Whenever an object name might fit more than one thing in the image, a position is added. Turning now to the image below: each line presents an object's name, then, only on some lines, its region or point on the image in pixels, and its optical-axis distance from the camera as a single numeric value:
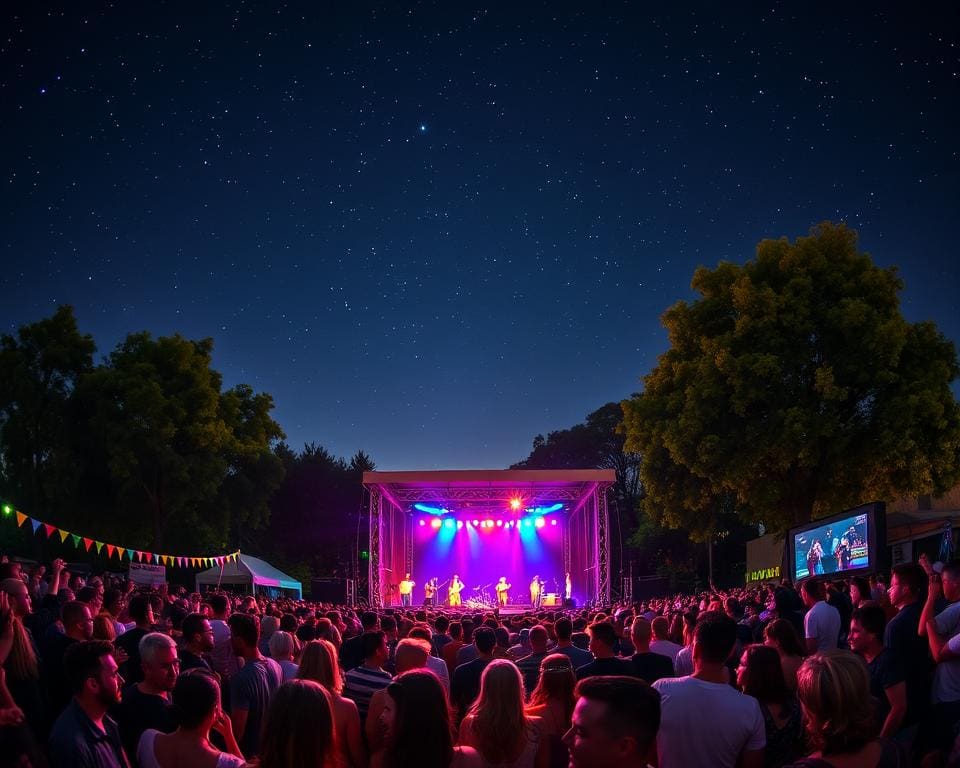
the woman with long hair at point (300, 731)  3.15
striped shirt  5.86
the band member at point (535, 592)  35.94
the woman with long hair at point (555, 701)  5.03
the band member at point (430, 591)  37.75
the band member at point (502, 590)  36.56
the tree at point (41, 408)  33.00
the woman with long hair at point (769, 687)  4.69
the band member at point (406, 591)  35.06
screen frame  15.04
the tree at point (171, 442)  33.53
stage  35.38
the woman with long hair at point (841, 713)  3.29
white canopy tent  33.88
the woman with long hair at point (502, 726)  4.09
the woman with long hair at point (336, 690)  4.83
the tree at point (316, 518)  53.44
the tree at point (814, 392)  23.03
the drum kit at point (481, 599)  36.09
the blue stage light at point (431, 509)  39.13
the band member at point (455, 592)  36.38
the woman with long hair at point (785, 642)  5.79
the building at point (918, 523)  25.16
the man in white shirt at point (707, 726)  4.02
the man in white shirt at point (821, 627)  8.09
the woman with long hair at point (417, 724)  3.18
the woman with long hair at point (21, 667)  4.94
